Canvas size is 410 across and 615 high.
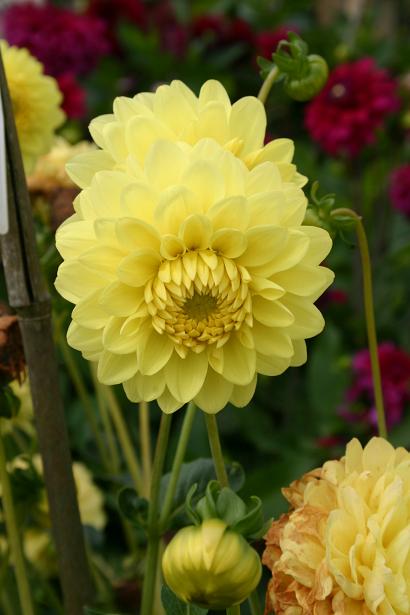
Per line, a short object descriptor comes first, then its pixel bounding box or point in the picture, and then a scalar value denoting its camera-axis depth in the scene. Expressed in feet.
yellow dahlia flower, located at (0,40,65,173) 3.21
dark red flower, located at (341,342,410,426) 4.90
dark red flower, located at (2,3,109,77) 6.03
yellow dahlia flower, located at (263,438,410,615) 2.40
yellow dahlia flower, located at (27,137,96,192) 3.47
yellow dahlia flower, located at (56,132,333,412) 2.41
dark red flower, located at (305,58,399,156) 5.67
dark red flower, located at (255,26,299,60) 6.20
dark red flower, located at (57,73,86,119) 5.20
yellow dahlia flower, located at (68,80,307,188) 2.48
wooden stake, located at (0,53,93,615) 2.66
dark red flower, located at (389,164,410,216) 5.95
